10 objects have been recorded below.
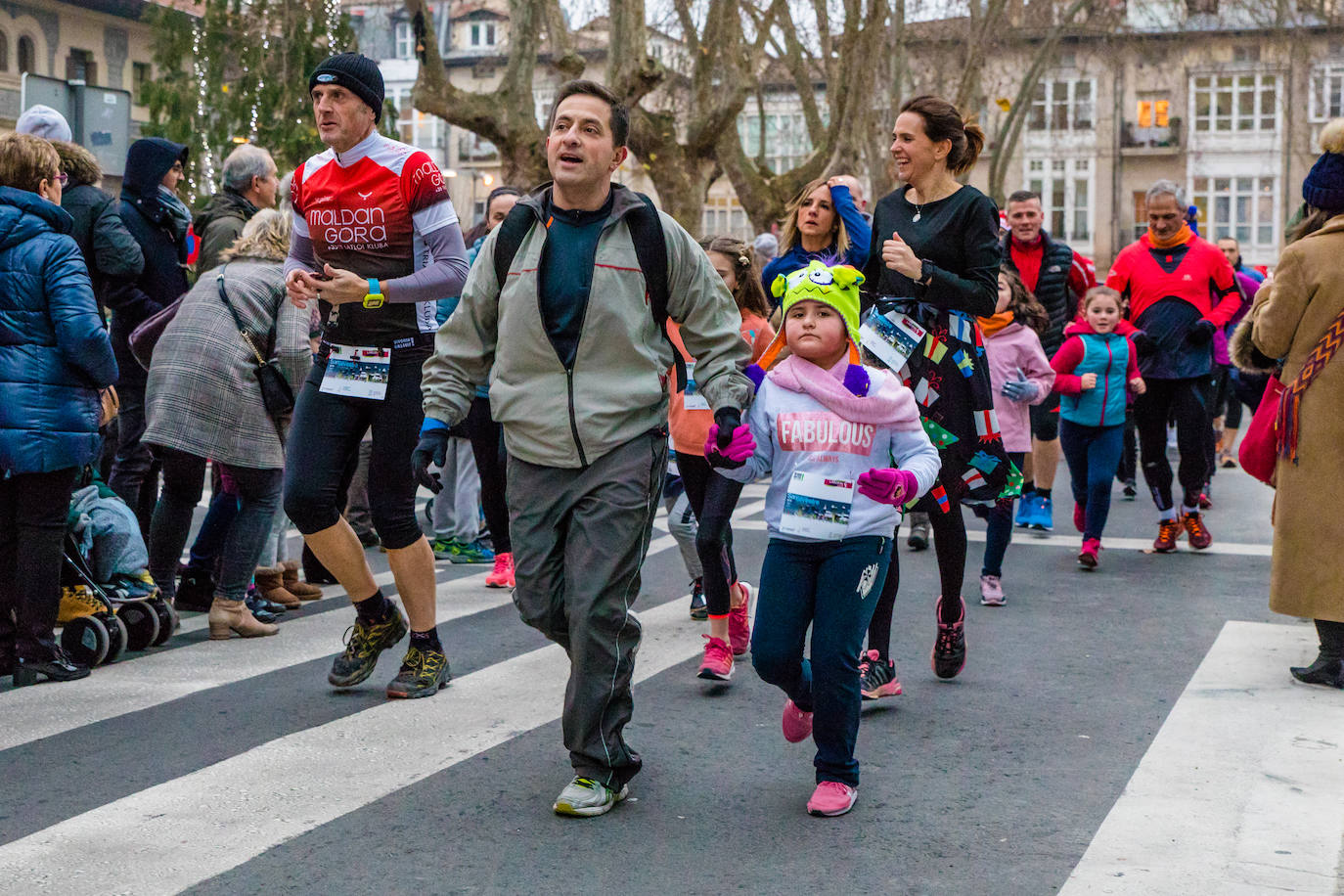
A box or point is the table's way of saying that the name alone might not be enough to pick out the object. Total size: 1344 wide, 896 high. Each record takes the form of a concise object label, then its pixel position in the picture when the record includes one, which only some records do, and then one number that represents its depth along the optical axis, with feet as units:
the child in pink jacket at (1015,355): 28.32
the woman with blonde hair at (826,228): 22.16
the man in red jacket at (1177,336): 31.81
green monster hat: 15.06
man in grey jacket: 14.78
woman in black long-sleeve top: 18.60
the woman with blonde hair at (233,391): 22.66
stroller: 21.49
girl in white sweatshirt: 14.66
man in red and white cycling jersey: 18.47
